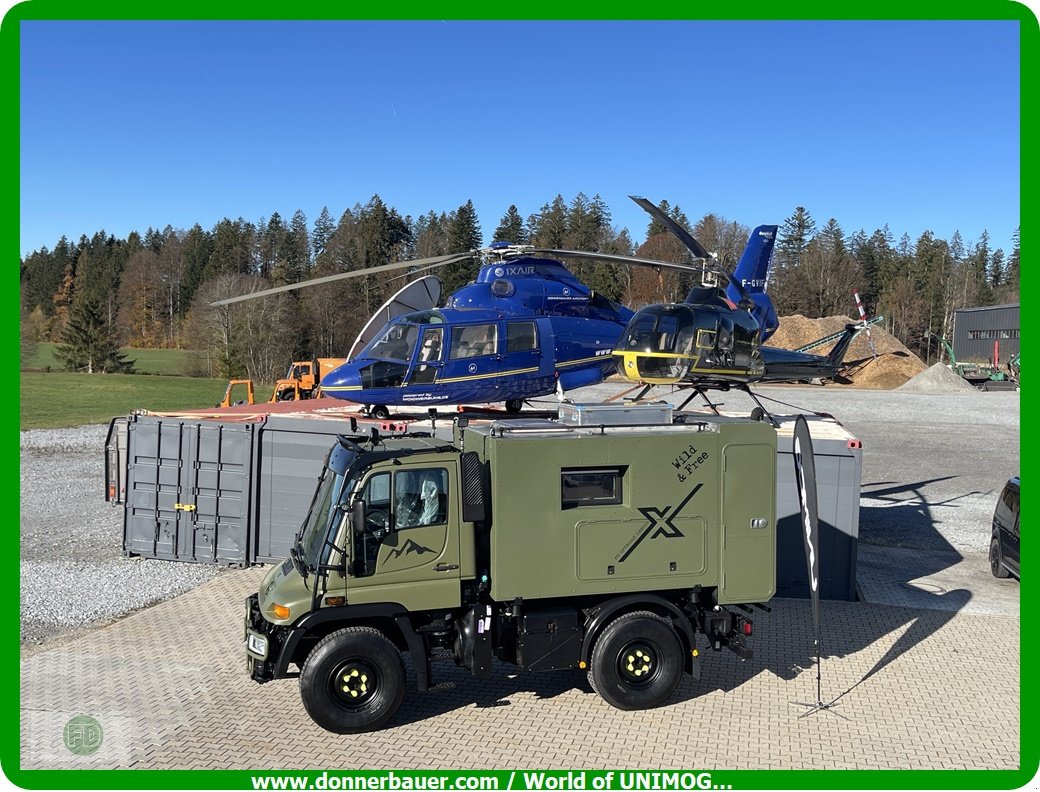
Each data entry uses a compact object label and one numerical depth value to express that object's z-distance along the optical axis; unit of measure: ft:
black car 38.47
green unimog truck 23.27
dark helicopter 45.06
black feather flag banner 25.26
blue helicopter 42.14
